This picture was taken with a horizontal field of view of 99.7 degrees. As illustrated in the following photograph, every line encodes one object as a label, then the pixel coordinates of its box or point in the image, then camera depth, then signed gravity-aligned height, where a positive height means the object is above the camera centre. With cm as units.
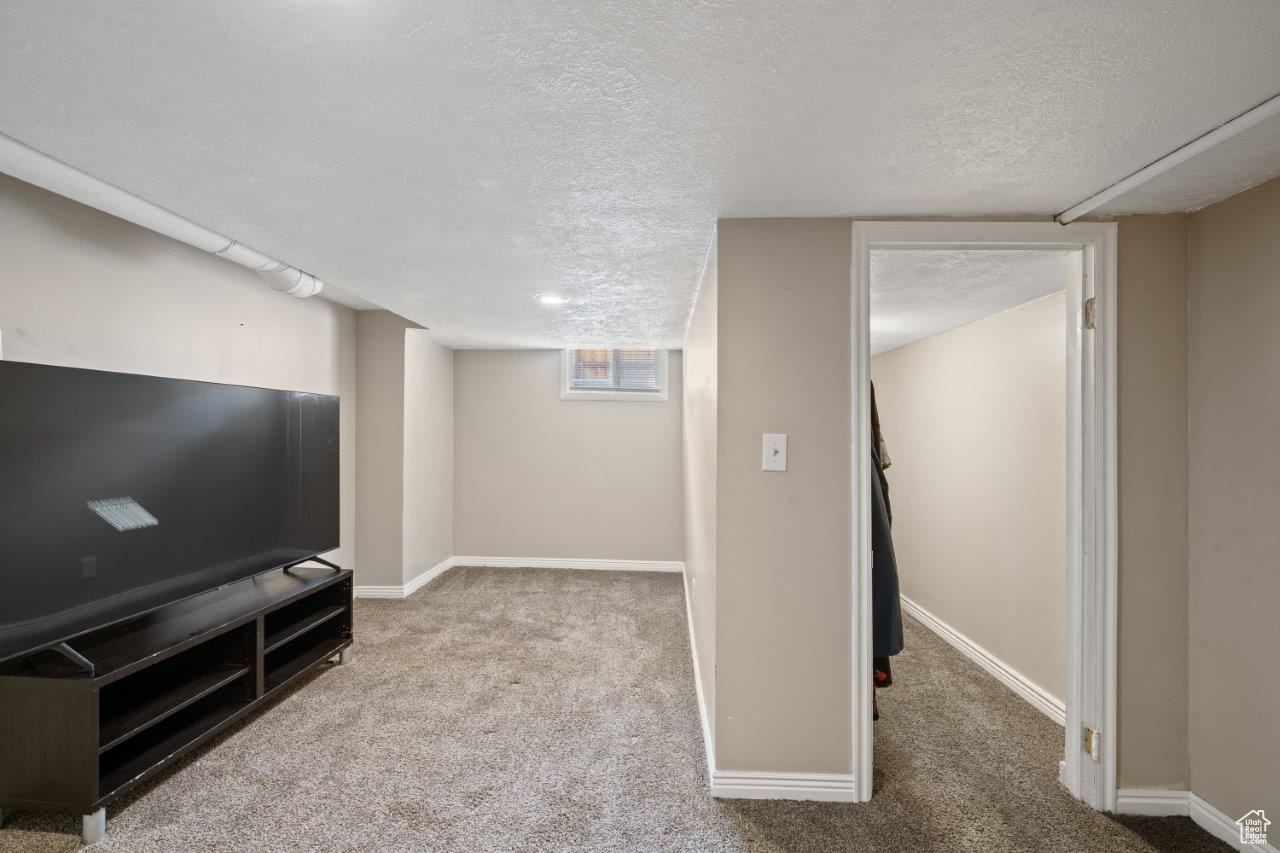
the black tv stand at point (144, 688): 168 -101
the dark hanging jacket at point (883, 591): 203 -65
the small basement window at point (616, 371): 524 +49
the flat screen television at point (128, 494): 166 -27
